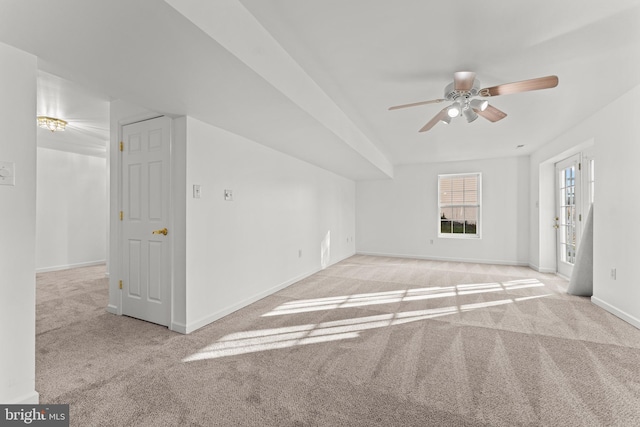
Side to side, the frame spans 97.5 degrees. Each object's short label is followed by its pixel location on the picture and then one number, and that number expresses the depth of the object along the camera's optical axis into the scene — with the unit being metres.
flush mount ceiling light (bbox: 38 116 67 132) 4.01
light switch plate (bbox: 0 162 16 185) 1.65
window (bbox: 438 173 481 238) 7.05
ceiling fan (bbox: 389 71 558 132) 2.36
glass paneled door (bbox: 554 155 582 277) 4.73
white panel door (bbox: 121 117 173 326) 2.99
